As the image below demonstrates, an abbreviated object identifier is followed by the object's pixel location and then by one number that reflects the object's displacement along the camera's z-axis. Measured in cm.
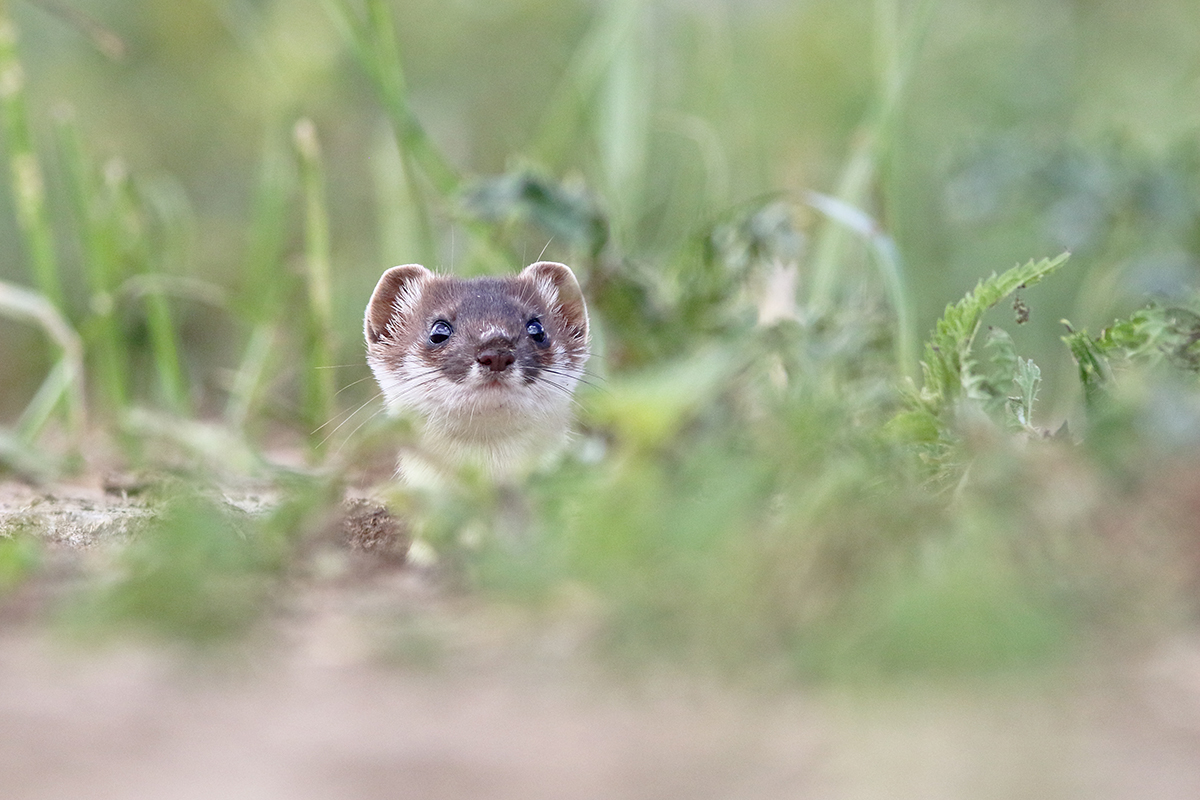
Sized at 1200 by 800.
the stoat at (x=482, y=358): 705
